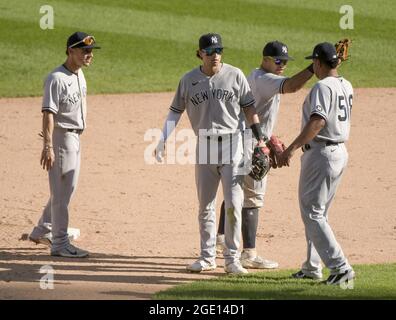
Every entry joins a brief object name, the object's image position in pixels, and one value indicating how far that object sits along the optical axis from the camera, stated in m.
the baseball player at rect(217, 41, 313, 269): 16.16
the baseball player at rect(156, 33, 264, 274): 15.58
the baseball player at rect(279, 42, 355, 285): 14.42
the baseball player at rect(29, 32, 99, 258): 16.48
